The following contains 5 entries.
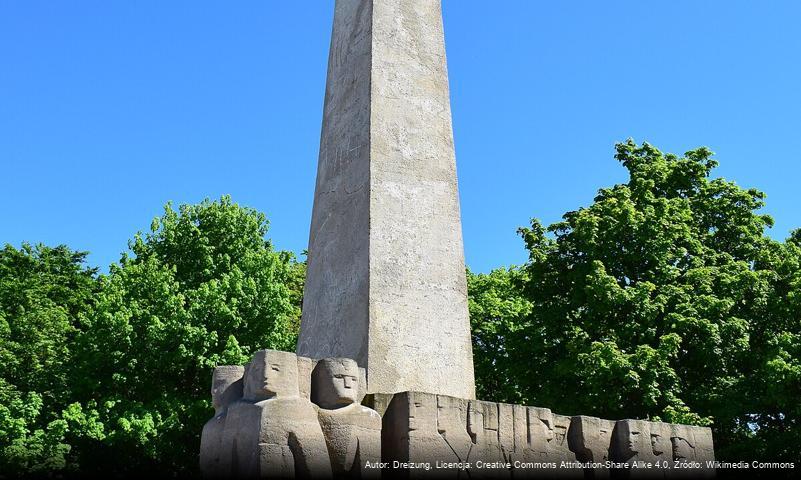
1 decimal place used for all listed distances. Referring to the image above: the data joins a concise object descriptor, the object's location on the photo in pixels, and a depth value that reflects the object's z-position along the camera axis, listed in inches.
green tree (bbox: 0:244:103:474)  770.8
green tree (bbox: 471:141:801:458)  667.4
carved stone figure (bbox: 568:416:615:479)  281.9
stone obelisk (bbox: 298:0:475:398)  282.0
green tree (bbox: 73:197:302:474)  787.4
